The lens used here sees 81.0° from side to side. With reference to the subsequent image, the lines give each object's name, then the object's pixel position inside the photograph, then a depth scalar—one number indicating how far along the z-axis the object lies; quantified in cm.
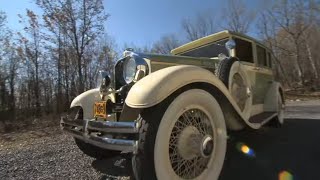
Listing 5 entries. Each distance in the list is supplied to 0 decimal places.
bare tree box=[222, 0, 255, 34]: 1769
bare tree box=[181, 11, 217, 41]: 1873
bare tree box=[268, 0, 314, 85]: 1533
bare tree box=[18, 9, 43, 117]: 952
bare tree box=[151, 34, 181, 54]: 1641
